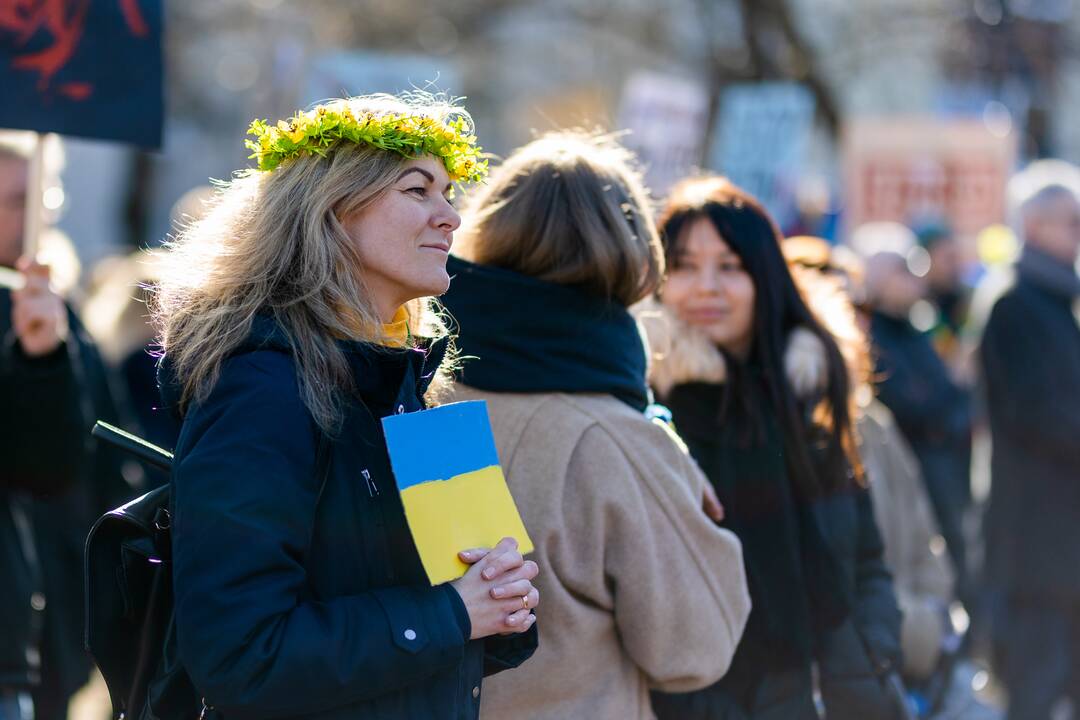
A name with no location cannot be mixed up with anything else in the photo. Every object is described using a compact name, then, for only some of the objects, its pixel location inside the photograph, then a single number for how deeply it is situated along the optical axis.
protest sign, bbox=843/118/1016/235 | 21.34
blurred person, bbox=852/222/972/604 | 13.52
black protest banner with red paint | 6.99
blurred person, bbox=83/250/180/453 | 9.55
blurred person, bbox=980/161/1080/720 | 10.48
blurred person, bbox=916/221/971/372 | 17.00
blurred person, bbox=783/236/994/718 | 8.23
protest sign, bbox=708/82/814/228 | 17.25
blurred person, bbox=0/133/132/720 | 6.94
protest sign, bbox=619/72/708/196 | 15.78
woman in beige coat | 5.32
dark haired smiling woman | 6.41
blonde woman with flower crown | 3.92
